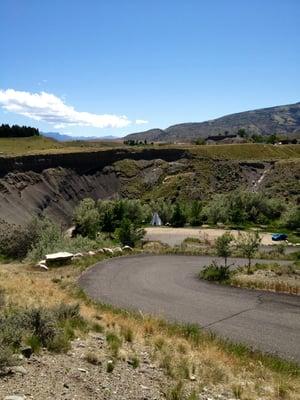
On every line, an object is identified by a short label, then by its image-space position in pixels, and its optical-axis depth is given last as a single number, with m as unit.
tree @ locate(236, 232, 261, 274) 28.94
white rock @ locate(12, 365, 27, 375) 8.23
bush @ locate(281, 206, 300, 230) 69.69
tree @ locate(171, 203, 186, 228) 76.56
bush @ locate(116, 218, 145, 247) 46.31
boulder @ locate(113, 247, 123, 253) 33.14
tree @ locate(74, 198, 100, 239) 63.92
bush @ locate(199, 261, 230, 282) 24.13
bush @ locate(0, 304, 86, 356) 9.42
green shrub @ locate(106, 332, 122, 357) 10.51
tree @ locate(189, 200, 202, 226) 76.62
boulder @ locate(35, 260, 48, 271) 26.61
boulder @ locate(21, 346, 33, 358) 9.19
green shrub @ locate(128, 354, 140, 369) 9.90
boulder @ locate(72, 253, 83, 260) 28.99
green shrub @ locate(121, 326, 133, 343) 12.06
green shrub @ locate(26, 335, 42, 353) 9.54
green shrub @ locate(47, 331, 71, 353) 9.89
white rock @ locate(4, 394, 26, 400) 7.07
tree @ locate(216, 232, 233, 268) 27.47
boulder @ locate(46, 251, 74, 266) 27.62
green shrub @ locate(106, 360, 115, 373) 9.27
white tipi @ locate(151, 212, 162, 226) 78.06
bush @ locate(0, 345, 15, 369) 8.22
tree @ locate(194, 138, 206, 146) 169.80
